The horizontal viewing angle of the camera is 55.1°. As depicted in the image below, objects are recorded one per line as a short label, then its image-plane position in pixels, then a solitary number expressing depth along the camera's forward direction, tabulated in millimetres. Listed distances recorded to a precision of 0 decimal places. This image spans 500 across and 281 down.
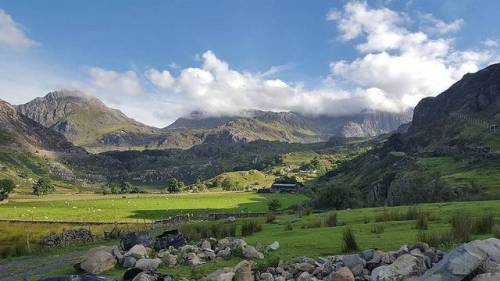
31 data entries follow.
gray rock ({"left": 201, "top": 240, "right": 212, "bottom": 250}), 27203
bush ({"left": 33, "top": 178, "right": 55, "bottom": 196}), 185125
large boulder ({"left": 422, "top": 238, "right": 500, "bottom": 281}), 13102
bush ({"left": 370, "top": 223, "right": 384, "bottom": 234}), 27869
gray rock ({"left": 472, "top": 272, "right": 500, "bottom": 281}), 12413
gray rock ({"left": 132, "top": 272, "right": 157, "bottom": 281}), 18953
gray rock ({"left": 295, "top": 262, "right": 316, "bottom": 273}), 18828
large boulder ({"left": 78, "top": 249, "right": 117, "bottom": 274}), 24141
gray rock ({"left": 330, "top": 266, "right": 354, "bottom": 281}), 16531
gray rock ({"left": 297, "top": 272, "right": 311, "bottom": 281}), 17862
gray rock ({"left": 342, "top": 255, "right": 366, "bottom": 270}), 17636
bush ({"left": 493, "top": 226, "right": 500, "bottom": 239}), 21069
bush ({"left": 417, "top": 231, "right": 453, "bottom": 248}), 20336
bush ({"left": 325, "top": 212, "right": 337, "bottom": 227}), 36278
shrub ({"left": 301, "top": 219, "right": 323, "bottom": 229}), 37031
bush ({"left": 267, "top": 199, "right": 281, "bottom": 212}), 107169
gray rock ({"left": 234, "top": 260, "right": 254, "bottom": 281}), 18375
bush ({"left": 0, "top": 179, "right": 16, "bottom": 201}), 146500
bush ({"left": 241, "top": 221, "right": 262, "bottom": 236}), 36478
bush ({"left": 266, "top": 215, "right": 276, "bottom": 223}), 49394
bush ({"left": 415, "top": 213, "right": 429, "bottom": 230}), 27067
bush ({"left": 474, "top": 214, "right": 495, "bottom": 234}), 23502
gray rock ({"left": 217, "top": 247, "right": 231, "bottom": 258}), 24906
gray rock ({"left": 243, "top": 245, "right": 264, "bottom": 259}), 23555
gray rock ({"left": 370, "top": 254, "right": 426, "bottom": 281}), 15617
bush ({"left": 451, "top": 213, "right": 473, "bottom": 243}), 21141
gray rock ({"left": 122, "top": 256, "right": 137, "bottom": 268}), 24383
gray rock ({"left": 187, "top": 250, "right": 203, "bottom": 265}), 23953
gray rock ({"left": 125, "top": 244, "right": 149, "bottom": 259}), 25492
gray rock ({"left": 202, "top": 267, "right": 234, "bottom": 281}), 18297
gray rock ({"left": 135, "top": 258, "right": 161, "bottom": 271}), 22609
